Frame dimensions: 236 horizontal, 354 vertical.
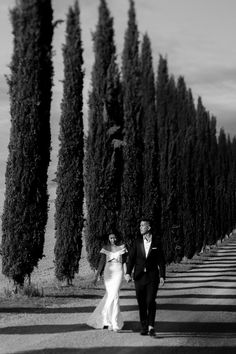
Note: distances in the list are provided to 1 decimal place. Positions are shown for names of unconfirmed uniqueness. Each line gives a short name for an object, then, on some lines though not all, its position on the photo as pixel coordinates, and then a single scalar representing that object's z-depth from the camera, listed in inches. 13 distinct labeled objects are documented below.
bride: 432.8
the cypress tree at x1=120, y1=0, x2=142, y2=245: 1096.2
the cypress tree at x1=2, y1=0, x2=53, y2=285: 655.8
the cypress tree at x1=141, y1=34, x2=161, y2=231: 1233.0
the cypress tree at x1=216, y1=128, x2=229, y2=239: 2733.8
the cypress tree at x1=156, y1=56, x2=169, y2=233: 1455.0
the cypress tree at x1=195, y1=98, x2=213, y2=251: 1904.5
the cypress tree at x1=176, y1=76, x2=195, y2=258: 1596.9
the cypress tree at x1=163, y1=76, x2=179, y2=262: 1356.2
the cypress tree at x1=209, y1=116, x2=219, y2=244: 2271.2
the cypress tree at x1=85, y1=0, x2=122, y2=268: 940.6
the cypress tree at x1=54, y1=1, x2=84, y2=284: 840.9
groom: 409.4
